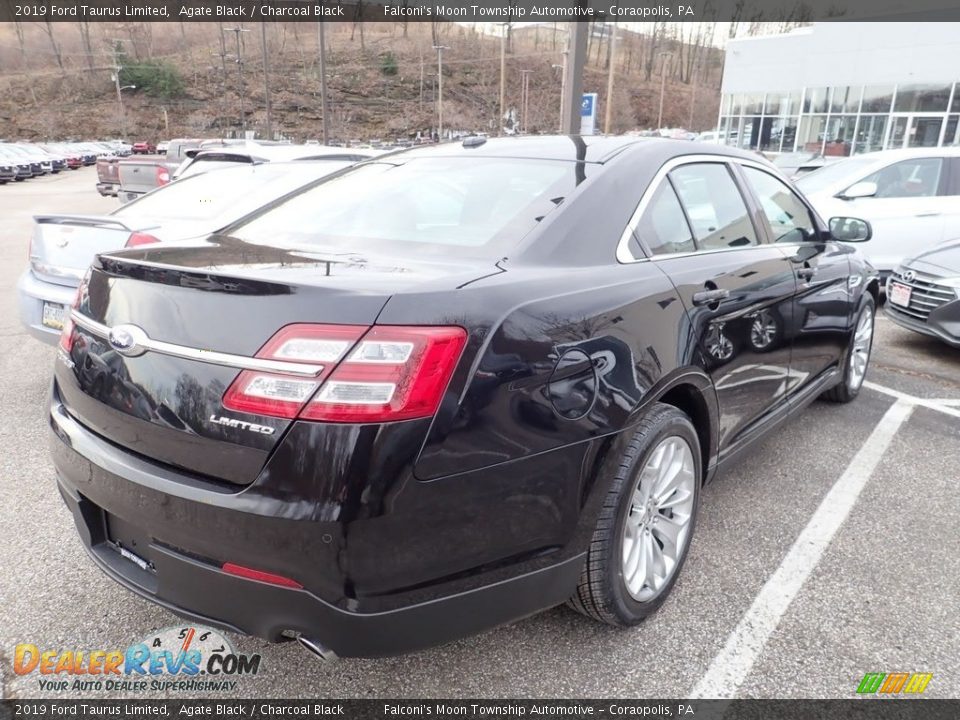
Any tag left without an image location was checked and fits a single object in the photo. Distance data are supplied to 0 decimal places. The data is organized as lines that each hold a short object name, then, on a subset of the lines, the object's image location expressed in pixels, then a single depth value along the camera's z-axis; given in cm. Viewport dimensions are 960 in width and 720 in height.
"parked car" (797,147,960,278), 732
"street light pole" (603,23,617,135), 3158
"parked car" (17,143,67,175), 3603
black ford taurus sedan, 154
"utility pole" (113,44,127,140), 6836
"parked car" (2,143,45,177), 3303
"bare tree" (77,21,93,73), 9038
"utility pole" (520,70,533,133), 7896
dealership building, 2622
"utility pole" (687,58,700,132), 7811
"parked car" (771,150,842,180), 1391
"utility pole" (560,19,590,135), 873
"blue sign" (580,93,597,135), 1341
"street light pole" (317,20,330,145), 2649
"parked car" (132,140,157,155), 5223
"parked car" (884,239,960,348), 525
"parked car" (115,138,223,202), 1250
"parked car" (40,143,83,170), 4188
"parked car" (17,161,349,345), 423
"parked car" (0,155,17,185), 2957
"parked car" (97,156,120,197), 1753
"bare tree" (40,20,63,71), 9038
